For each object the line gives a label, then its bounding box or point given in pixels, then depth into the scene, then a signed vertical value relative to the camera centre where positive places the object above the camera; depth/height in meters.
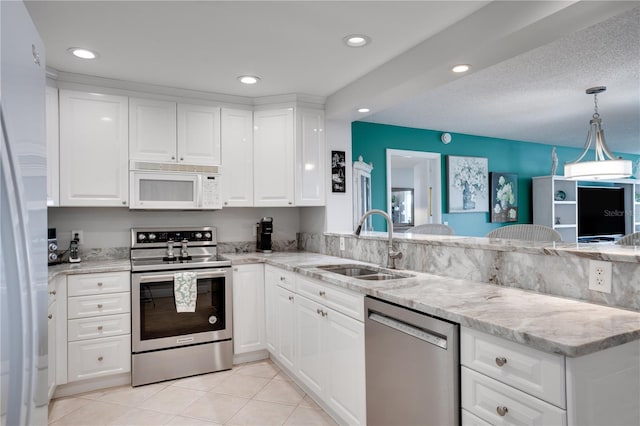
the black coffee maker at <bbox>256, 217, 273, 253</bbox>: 3.77 -0.19
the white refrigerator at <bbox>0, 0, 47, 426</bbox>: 0.86 -0.02
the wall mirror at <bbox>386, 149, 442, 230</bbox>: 5.22 +0.39
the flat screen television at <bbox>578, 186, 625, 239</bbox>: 6.92 -0.01
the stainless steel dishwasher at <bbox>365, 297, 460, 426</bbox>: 1.47 -0.64
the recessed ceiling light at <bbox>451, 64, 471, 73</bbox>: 2.36 +0.87
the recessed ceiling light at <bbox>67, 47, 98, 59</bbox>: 2.57 +1.06
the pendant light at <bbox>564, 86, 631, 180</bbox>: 3.59 +0.42
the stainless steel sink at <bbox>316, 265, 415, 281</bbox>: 2.51 -0.40
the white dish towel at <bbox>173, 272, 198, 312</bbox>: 3.00 -0.58
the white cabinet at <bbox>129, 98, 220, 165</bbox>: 3.25 +0.69
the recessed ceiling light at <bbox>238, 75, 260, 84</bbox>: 3.11 +1.07
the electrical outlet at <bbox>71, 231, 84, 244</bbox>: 3.30 -0.18
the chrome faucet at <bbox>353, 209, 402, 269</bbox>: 2.57 -0.26
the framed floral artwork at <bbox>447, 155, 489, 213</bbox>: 5.44 +0.39
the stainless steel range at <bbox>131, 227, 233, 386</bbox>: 2.94 -0.83
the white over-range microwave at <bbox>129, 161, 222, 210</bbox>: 3.23 +0.23
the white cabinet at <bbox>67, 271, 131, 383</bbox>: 2.78 -0.79
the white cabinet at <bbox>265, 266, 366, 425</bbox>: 2.08 -0.80
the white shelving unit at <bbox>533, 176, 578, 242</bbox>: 6.10 +0.12
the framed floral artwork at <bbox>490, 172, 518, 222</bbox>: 5.87 +0.23
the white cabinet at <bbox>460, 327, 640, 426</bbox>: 1.13 -0.53
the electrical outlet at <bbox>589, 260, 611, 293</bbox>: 1.55 -0.25
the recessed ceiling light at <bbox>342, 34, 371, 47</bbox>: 2.43 +1.07
